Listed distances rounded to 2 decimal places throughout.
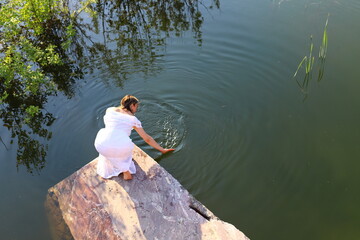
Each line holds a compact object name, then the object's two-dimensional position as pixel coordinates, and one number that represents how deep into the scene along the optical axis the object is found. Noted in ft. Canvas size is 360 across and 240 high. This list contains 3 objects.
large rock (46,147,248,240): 16.37
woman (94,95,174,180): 18.16
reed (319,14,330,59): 28.42
